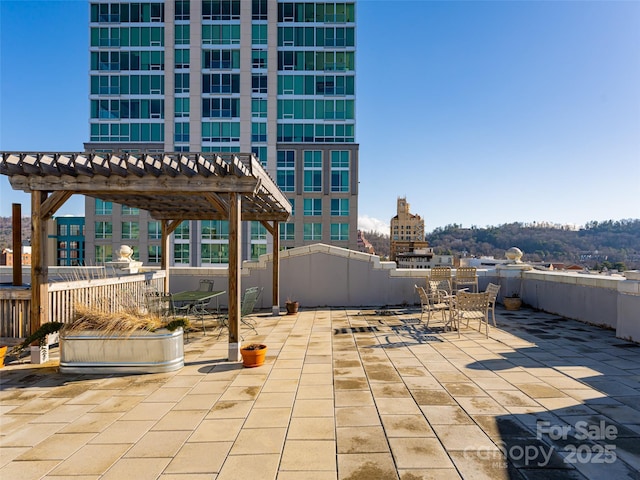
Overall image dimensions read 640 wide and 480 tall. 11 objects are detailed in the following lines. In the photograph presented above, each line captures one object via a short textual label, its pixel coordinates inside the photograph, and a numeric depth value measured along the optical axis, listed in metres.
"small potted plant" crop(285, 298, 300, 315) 9.83
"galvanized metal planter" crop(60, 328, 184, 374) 5.16
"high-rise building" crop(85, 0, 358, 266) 34.84
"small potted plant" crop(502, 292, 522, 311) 10.28
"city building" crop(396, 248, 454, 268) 71.81
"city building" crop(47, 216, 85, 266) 45.81
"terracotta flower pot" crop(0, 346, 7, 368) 5.43
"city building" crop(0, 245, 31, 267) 44.90
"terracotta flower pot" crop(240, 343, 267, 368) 5.39
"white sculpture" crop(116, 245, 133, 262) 9.39
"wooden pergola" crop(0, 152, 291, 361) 5.48
